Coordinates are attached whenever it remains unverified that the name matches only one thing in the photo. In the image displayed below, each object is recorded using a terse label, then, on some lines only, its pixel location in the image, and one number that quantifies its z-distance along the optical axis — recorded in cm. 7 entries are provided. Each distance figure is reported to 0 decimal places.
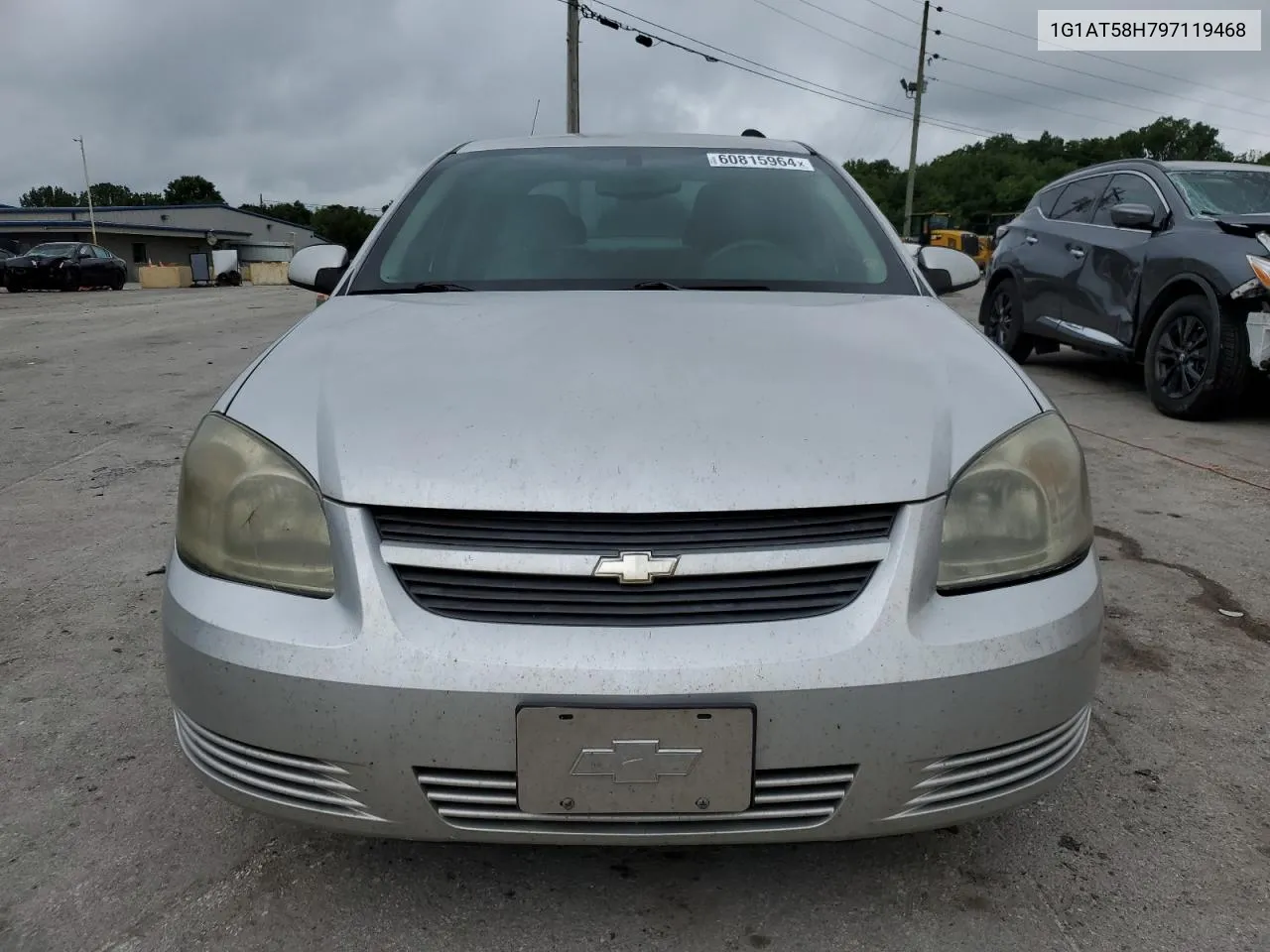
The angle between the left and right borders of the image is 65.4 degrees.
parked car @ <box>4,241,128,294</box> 2472
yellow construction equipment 3399
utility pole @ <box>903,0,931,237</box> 4100
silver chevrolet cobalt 135
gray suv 534
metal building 4847
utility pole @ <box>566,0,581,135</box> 2159
